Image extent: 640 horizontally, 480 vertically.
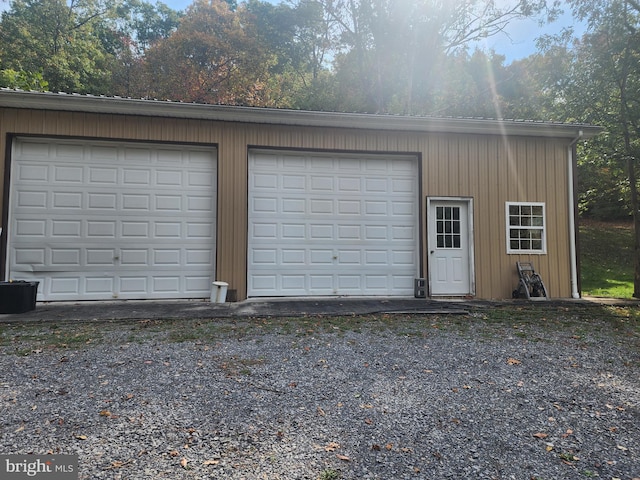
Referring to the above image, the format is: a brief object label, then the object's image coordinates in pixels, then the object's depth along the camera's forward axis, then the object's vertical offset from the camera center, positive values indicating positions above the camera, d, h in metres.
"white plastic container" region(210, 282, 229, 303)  6.43 -0.59
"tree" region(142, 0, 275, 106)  16.05 +8.79
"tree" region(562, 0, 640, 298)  8.55 +4.12
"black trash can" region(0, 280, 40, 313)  5.36 -0.56
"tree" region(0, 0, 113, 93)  15.12 +9.19
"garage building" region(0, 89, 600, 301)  6.38 +1.04
